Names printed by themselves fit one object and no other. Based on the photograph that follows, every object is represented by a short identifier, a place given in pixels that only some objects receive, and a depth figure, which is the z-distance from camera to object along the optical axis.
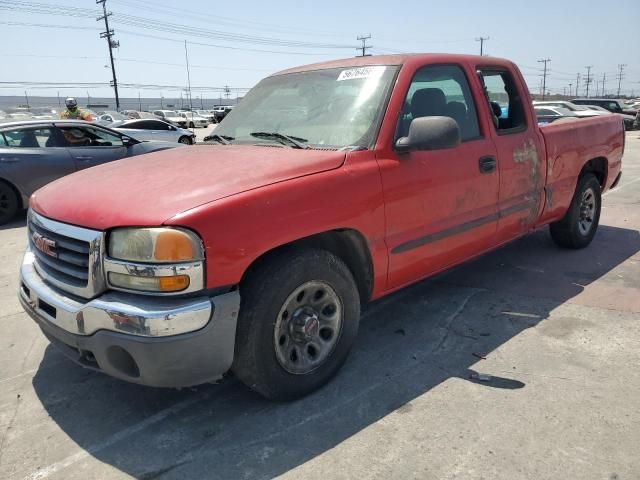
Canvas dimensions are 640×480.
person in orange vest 11.70
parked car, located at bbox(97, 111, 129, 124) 26.89
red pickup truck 2.38
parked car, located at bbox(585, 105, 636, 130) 27.35
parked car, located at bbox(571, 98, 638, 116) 29.44
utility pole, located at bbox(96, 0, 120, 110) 50.09
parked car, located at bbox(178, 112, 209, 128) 42.83
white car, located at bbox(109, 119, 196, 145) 14.85
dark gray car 7.80
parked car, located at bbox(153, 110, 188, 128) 38.80
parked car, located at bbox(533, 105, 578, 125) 19.14
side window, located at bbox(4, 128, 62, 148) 7.93
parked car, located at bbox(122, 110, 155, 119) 33.46
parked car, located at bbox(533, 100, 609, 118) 22.22
